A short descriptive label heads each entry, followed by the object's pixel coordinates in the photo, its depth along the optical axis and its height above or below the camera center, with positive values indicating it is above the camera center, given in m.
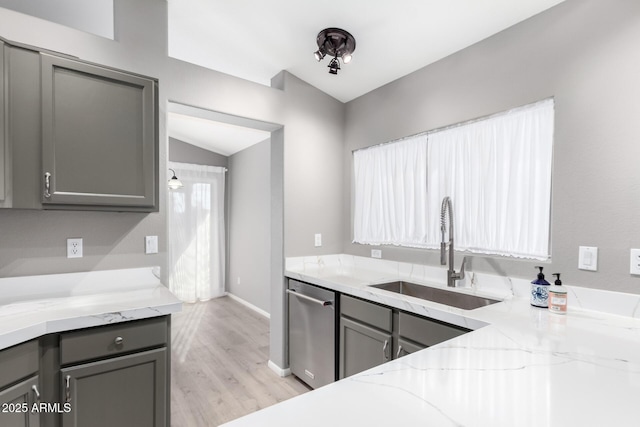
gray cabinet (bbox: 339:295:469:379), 1.65 -0.74
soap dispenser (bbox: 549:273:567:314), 1.51 -0.42
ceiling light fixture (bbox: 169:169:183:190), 4.23 +0.29
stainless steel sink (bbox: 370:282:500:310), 1.95 -0.59
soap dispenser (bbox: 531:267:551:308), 1.59 -0.42
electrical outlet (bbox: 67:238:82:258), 1.87 -0.26
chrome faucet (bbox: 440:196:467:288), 2.09 -0.27
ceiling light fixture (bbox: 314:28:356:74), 2.16 +1.14
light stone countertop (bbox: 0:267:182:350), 1.37 -0.52
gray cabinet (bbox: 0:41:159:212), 1.53 +0.37
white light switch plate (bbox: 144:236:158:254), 2.09 -0.26
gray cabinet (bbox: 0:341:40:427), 1.23 -0.74
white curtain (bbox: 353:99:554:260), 1.82 +0.17
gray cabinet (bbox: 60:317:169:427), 1.43 -0.82
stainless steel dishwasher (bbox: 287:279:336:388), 2.32 -1.00
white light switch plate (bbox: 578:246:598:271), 1.57 -0.24
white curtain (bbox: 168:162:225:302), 5.12 -0.46
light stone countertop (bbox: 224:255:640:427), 0.68 -0.46
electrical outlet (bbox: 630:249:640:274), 1.44 -0.23
